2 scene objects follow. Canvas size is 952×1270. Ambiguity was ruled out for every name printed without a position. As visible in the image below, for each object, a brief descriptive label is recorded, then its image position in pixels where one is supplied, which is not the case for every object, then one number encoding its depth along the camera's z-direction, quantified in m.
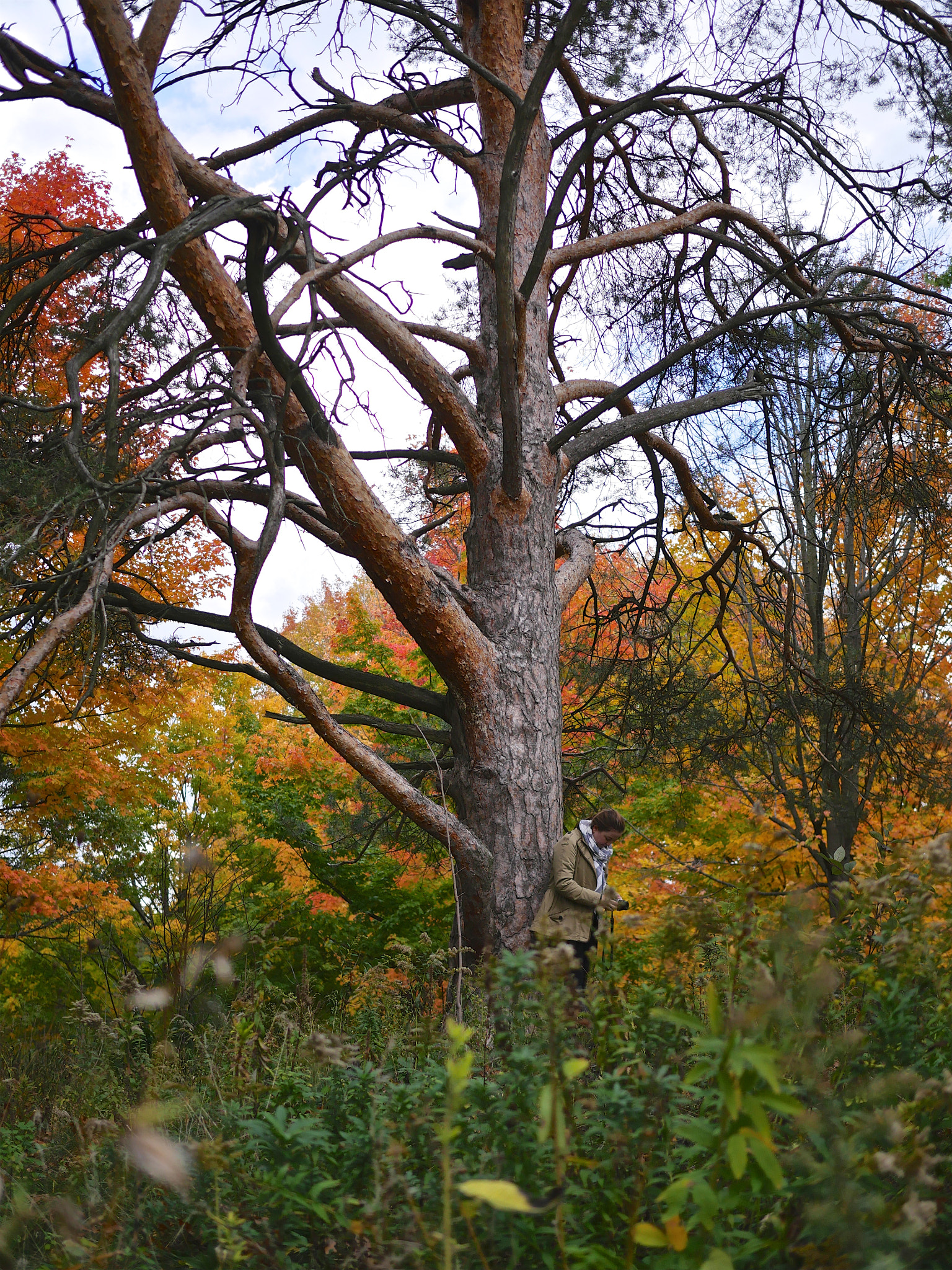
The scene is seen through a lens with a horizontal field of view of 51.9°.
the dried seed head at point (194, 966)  2.86
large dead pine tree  4.51
